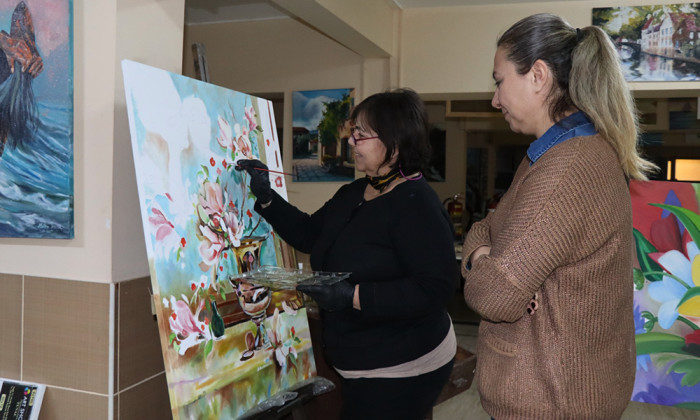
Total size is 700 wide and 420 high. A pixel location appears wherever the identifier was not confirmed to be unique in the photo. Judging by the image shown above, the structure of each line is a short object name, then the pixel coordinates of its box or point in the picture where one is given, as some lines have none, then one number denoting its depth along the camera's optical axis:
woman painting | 1.55
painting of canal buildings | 4.01
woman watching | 0.96
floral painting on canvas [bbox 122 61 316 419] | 1.36
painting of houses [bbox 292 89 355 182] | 4.52
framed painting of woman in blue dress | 1.61
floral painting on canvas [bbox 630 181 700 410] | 2.26
